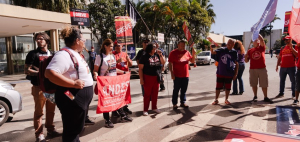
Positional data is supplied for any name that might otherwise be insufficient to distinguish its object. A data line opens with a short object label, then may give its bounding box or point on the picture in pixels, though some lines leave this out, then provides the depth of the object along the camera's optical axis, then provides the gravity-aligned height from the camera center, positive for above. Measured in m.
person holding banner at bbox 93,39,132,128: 4.58 -0.11
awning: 11.47 +2.32
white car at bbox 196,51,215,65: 26.44 -0.31
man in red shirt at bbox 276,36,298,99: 6.61 -0.27
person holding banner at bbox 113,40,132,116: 5.48 -0.08
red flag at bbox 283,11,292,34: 8.64 +1.50
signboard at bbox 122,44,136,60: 15.96 +0.40
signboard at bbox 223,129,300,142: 3.66 -1.42
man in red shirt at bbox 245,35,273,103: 6.35 -0.28
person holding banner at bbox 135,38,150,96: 6.46 +0.19
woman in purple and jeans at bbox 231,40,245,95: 7.52 -0.25
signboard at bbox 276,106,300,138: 4.03 -1.38
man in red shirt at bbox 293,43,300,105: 5.68 -0.65
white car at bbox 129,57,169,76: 13.13 -0.70
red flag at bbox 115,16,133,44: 5.66 +0.74
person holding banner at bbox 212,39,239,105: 6.03 -0.26
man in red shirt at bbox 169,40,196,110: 5.84 -0.28
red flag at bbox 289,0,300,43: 4.12 +0.58
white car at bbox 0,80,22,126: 4.90 -0.96
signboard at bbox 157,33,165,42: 14.56 +1.35
